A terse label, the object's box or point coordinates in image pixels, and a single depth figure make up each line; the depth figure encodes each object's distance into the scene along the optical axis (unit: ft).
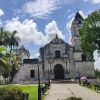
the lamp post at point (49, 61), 84.70
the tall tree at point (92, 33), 62.82
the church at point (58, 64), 84.63
